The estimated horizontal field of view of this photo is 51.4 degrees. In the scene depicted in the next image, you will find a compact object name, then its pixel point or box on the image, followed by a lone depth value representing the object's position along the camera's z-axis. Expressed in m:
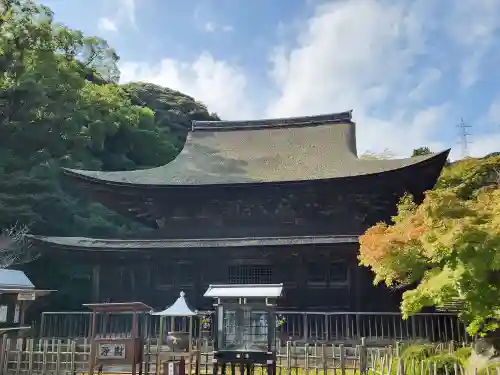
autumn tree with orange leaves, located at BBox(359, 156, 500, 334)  9.48
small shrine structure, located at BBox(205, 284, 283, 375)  11.97
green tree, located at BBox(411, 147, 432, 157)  50.58
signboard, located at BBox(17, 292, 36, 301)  14.86
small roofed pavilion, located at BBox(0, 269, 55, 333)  14.35
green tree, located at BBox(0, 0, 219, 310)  26.30
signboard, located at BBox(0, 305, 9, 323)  14.29
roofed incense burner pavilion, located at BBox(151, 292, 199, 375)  11.94
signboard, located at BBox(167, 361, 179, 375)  11.73
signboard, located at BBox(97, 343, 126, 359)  12.34
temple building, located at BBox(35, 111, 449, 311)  18.56
